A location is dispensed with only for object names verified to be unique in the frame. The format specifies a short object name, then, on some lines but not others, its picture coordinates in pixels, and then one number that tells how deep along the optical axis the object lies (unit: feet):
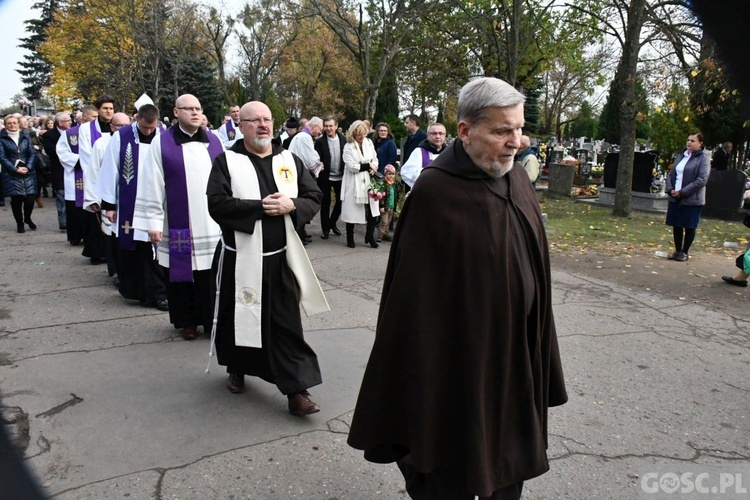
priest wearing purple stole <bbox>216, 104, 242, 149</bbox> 42.34
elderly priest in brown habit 7.91
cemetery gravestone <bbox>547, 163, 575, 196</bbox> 62.49
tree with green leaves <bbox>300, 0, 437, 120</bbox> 61.00
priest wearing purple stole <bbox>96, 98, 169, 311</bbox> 20.67
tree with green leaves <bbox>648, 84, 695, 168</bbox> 60.49
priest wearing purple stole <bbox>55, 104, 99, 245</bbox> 30.60
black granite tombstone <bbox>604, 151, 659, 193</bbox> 52.85
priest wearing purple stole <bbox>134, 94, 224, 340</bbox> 17.28
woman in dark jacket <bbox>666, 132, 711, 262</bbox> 29.99
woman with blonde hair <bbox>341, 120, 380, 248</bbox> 33.19
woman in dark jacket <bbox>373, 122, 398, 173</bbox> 35.08
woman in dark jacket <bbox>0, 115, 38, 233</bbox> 35.40
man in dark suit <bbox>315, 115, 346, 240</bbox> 35.65
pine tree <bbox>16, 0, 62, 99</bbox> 106.07
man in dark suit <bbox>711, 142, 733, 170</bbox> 58.90
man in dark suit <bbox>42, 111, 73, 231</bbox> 36.58
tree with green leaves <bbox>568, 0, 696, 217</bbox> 45.14
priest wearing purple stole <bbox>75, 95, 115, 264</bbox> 26.71
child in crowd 33.17
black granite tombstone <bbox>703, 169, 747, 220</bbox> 47.80
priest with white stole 13.29
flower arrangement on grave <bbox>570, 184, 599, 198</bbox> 63.75
